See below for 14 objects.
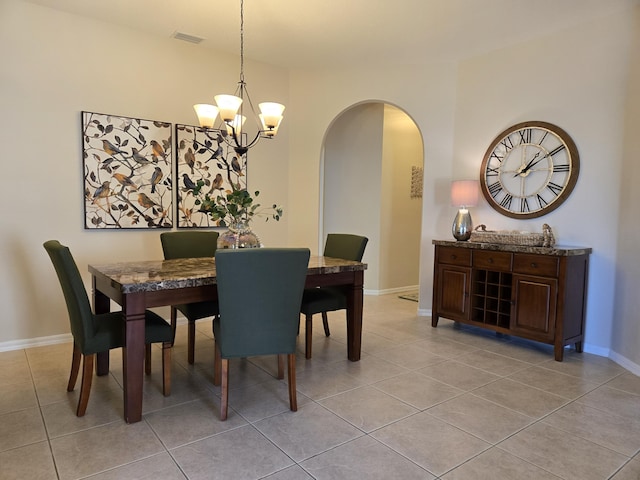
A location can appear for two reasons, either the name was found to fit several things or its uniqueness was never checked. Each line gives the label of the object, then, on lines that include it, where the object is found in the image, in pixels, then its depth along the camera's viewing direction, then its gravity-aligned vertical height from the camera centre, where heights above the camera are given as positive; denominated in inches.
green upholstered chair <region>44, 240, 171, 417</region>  83.1 -26.3
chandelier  106.5 +25.6
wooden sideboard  126.9 -24.7
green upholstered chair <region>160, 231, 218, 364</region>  115.4 -14.1
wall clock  139.2 +16.2
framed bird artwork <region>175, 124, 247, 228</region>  159.5 +15.6
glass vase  114.0 -7.8
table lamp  154.7 +4.5
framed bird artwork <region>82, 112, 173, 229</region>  140.9 +12.1
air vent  149.7 +62.1
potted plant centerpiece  108.3 -2.8
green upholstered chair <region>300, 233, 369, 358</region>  122.3 -25.3
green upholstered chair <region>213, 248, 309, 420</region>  82.5 -19.4
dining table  84.1 -18.0
